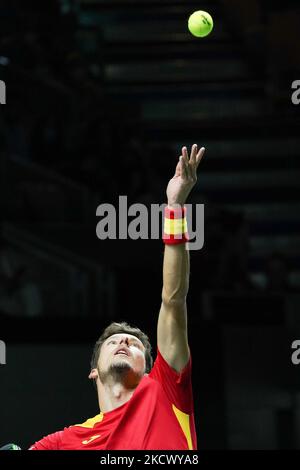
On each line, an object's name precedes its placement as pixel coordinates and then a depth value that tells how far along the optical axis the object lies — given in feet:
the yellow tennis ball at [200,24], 40.19
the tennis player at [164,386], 27.02
